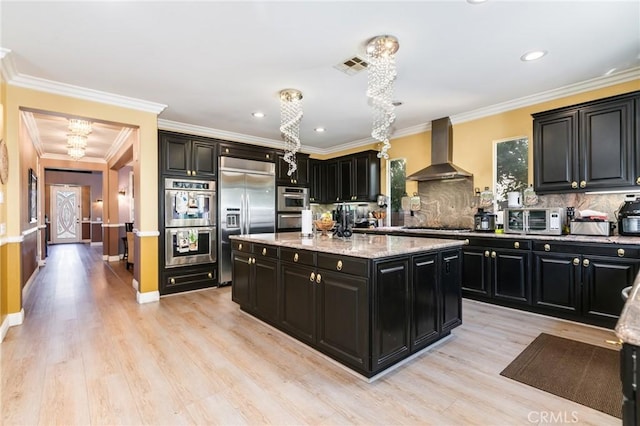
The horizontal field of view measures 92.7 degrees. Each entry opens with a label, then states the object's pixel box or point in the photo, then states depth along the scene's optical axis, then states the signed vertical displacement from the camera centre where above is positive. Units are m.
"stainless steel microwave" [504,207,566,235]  3.53 -0.13
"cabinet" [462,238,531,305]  3.61 -0.76
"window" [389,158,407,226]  5.61 +0.45
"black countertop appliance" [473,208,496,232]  4.11 -0.15
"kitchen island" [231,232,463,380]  2.21 -0.70
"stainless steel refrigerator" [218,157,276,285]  5.11 +0.19
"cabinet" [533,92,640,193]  3.15 +0.70
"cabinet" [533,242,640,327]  2.98 -0.72
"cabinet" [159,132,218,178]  4.59 +0.89
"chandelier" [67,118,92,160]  5.07 +1.42
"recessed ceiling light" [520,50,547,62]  2.86 +1.48
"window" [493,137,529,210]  4.16 +0.60
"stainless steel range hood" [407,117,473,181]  4.64 +0.90
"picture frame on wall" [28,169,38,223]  5.18 +0.30
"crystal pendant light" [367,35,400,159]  2.61 +1.36
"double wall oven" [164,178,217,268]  4.60 -0.15
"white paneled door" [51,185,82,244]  11.68 -0.04
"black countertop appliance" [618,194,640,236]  3.10 -0.09
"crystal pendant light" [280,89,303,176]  3.78 +1.45
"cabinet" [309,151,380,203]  5.86 +0.67
